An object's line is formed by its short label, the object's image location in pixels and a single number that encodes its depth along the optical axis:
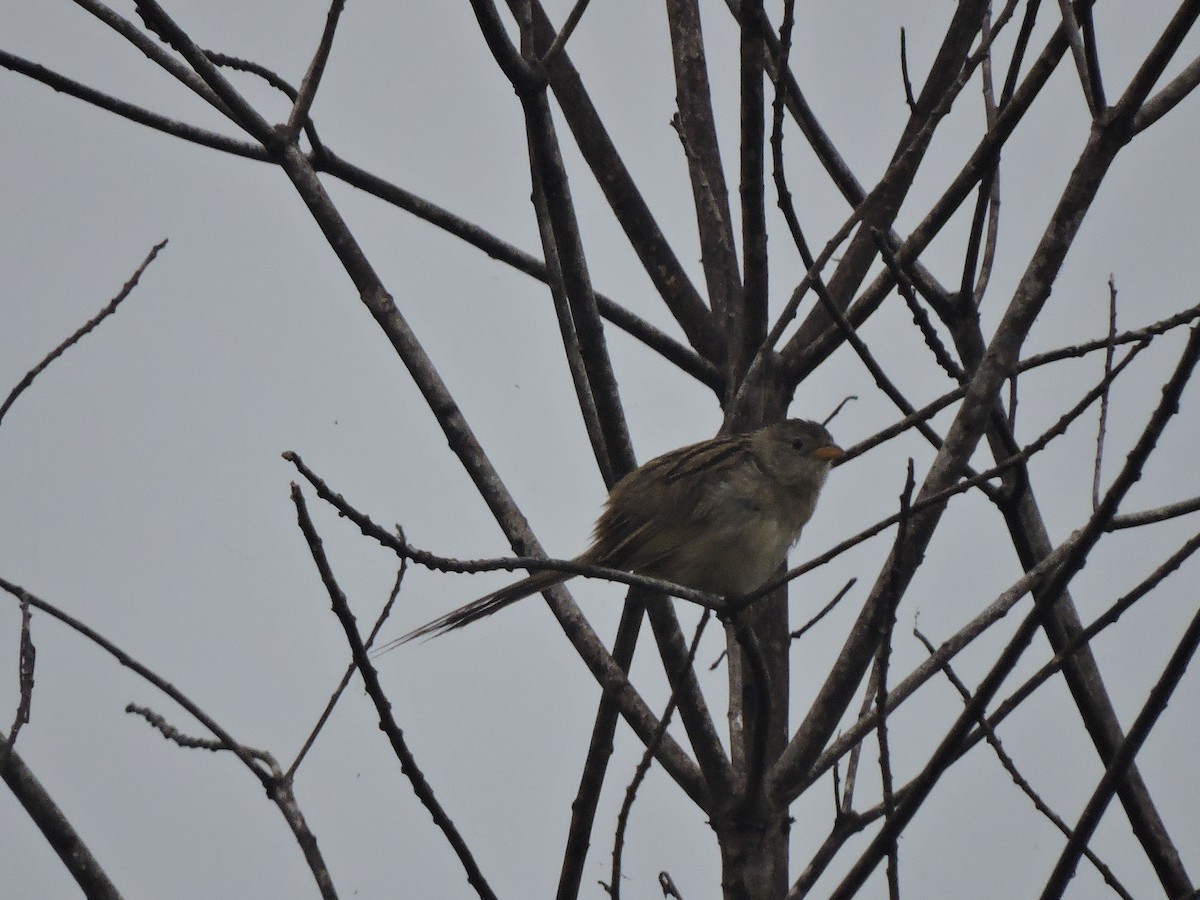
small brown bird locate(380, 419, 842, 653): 8.66
